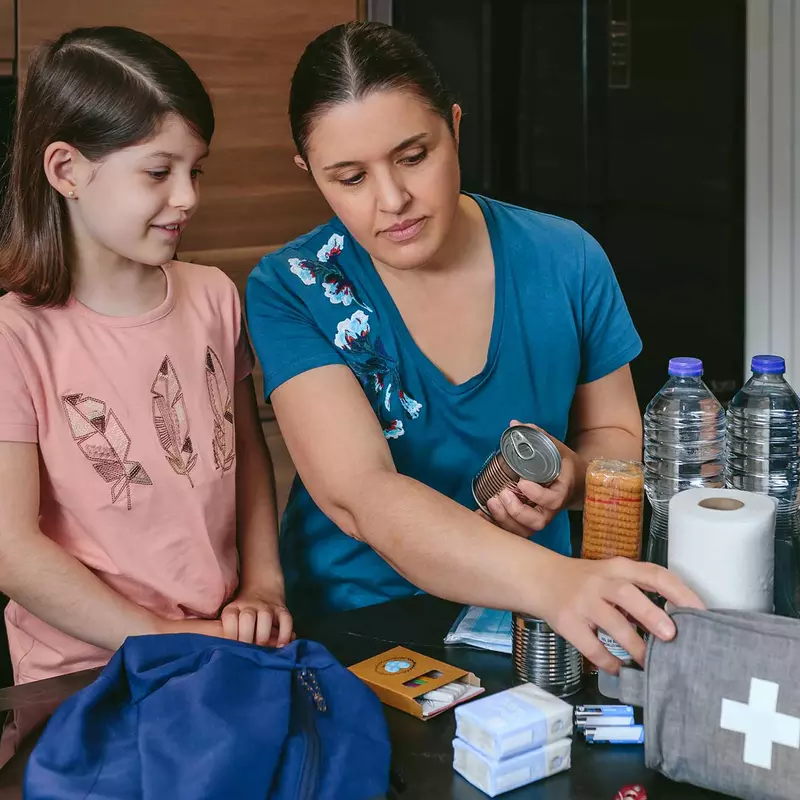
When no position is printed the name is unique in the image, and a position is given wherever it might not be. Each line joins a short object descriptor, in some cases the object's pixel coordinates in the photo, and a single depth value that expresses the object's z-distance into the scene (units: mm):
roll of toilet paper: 877
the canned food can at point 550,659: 996
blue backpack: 835
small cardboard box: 982
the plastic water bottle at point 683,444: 1203
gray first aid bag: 809
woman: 1187
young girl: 1206
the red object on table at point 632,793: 828
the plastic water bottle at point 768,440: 1118
